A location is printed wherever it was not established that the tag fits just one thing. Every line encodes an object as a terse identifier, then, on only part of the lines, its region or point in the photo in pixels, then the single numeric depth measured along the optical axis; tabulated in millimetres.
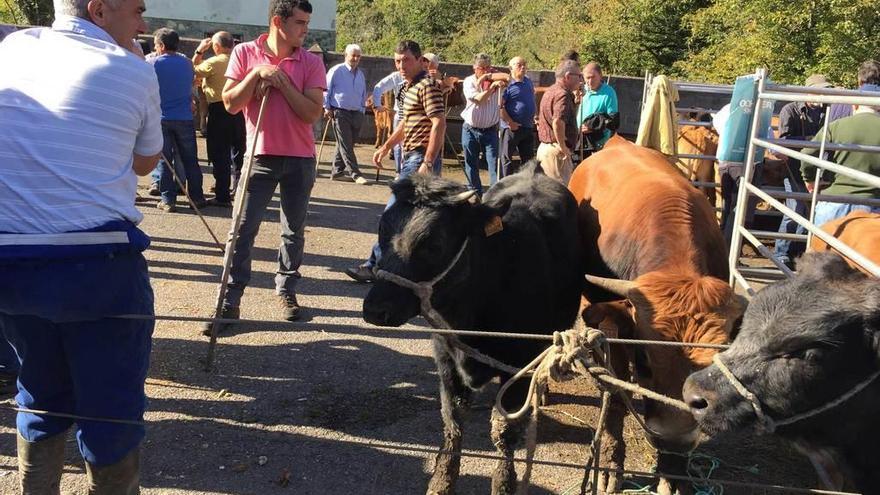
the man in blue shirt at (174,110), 8664
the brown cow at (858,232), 3865
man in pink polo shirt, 5023
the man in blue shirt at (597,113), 9406
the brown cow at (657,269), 2992
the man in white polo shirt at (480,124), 9828
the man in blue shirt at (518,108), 10259
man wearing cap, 7929
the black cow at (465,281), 3480
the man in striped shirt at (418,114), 5926
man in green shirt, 5195
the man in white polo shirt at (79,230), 2297
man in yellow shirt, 9469
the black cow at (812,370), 2248
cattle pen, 2439
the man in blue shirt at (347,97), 11531
